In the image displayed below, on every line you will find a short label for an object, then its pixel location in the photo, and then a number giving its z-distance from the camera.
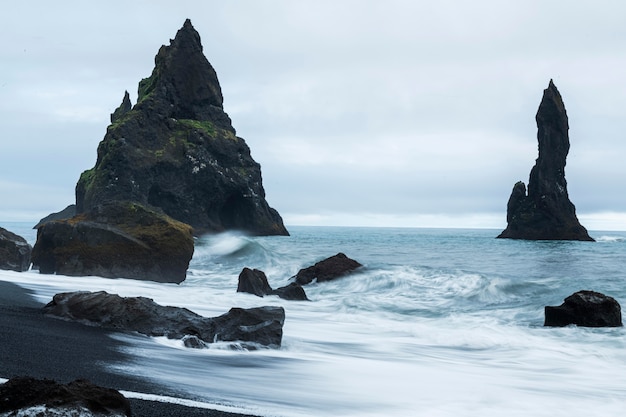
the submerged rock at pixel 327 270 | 25.98
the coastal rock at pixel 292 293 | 20.47
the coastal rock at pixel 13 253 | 23.80
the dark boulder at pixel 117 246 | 22.16
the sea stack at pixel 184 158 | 68.81
